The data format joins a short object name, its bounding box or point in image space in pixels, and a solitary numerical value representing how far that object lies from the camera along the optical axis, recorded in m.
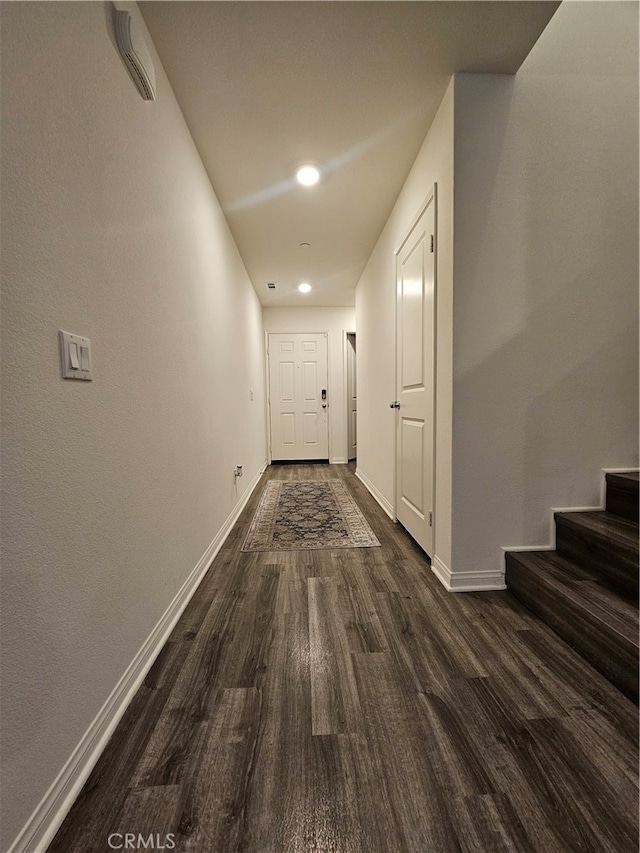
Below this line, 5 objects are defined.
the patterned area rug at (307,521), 2.29
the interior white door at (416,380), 1.92
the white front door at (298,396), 5.35
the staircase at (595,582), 1.11
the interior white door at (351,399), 5.50
